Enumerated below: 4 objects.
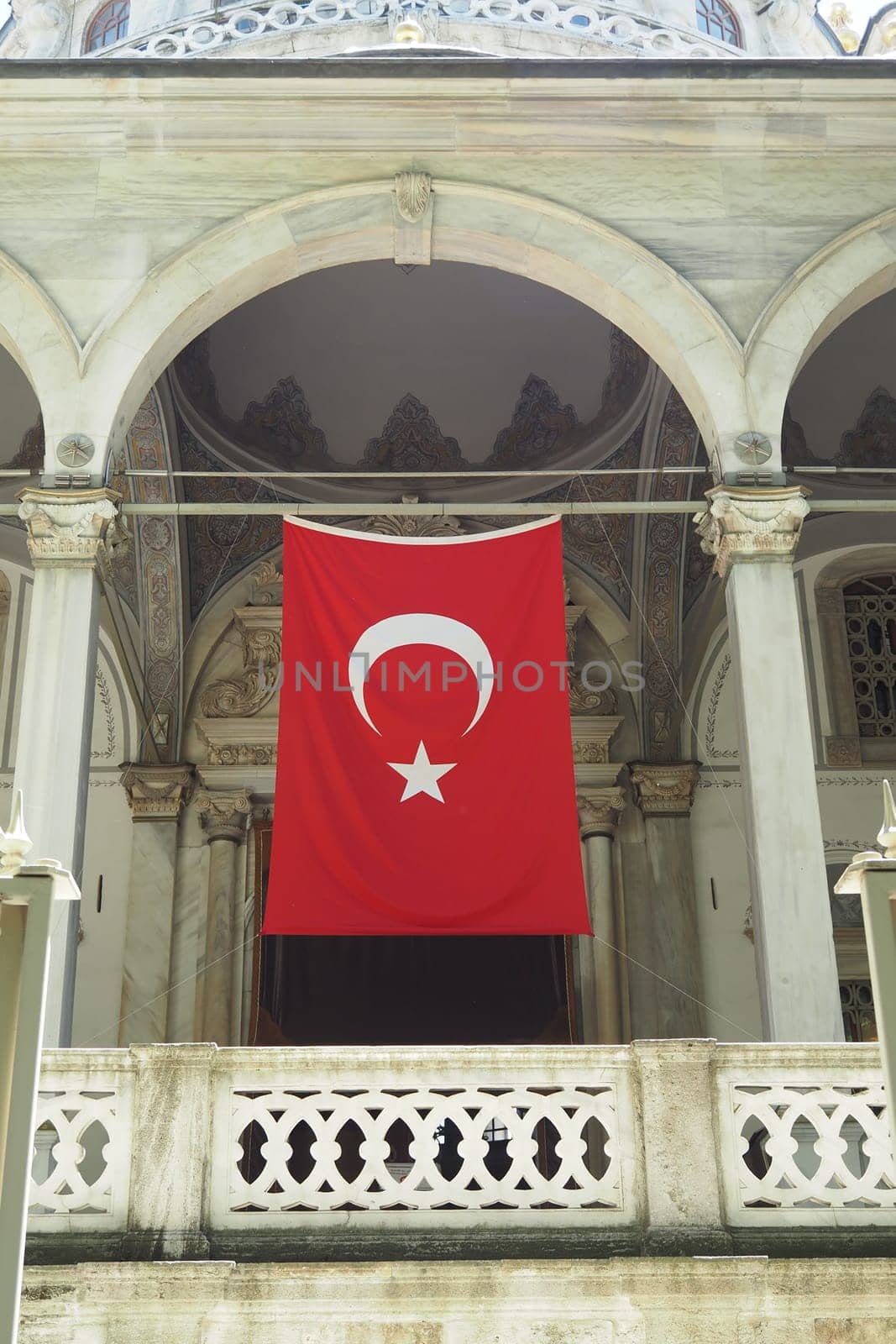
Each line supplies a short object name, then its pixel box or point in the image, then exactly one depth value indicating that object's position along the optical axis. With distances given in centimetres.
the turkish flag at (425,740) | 880
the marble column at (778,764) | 864
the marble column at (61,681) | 884
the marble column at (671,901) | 1311
